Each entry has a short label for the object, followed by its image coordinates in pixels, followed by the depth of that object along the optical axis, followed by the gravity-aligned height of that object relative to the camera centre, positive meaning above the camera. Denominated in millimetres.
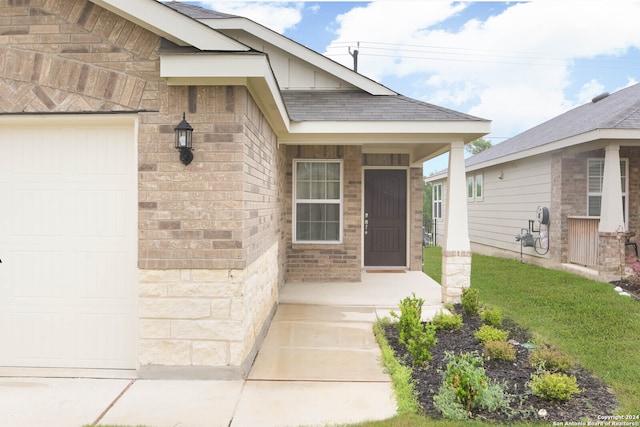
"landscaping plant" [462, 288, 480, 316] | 5723 -1207
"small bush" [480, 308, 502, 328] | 5320 -1317
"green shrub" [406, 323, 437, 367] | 3959 -1248
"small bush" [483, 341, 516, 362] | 4109 -1337
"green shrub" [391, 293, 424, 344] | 4516 -1140
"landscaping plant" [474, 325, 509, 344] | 4543 -1312
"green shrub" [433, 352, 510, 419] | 3121 -1350
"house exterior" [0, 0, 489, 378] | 3637 +138
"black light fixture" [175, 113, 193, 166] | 3498 +557
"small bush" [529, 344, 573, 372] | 3845 -1342
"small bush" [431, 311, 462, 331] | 5164 -1336
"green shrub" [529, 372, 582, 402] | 3258 -1337
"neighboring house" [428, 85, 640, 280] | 8312 +541
